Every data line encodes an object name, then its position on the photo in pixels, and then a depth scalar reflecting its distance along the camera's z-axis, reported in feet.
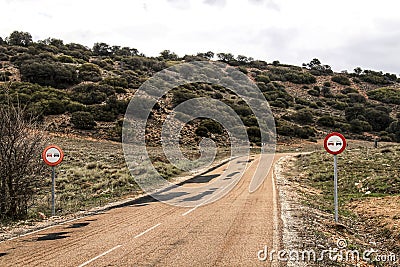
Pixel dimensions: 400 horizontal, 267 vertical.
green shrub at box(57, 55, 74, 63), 226.91
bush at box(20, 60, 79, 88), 187.52
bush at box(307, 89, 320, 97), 305.08
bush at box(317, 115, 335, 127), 223.30
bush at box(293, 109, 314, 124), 225.97
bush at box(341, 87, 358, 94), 314.71
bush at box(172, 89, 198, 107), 194.88
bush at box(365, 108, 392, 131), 233.35
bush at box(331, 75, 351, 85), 339.98
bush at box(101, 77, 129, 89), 195.11
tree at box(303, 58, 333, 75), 369.91
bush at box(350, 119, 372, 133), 221.05
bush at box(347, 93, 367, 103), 288.53
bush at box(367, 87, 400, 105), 290.76
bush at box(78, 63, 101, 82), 202.49
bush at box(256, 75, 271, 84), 320.19
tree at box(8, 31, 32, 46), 272.72
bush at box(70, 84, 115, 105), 173.58
